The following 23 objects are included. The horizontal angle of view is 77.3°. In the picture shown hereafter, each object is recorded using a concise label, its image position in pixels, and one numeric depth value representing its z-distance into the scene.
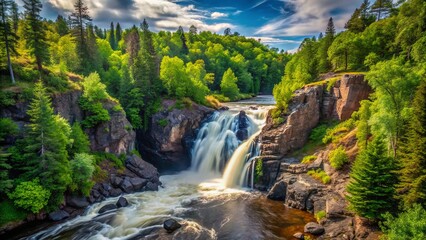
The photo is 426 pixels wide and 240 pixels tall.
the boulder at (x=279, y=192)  31.01
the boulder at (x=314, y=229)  23.14
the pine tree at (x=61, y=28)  69.12
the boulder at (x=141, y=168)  36.12
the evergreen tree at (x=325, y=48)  47.53
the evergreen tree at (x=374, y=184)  21.27
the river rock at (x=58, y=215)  26.07
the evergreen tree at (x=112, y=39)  97.32
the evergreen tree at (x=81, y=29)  46.34
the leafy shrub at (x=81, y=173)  27.91
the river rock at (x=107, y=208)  28.37
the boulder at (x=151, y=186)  34.63
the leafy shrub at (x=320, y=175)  28.73
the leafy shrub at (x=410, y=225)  15.48
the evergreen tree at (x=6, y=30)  31.50
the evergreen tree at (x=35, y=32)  32.78
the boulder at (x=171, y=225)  24.62
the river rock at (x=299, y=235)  22.84
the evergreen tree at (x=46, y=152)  24.94
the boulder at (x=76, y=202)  28.28
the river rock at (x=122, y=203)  29.52
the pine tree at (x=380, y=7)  57.03
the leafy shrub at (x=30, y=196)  23.91
